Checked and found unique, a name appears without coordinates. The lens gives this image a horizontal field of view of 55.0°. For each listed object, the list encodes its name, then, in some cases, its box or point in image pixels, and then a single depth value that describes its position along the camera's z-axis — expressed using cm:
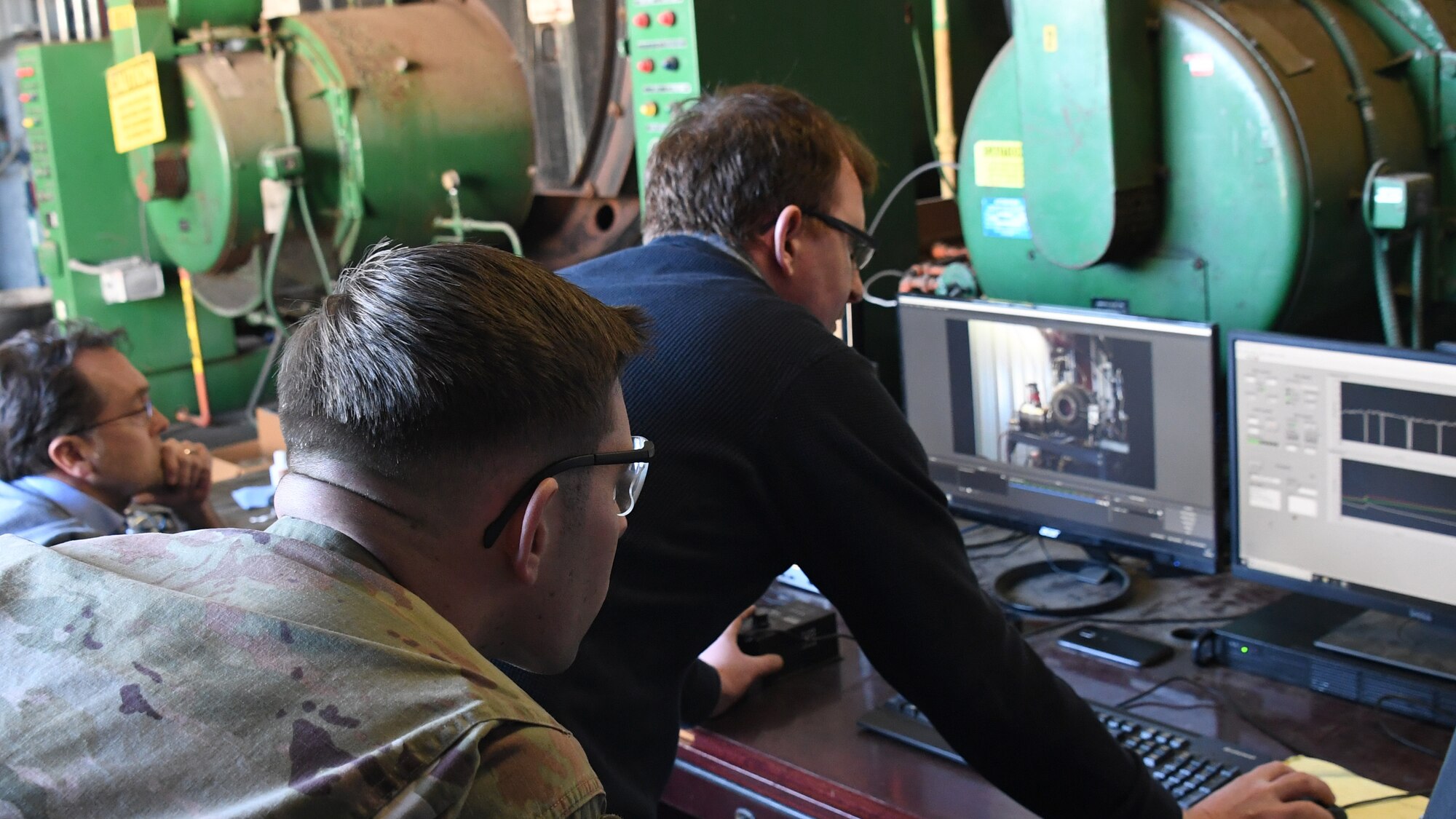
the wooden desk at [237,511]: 269
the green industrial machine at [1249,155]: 197
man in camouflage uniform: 71
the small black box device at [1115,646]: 179
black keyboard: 147
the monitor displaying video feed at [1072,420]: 186
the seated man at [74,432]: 214
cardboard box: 326
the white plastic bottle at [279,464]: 235
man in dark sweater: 130
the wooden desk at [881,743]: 152
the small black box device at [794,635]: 182
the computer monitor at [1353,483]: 162
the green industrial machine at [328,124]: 296
